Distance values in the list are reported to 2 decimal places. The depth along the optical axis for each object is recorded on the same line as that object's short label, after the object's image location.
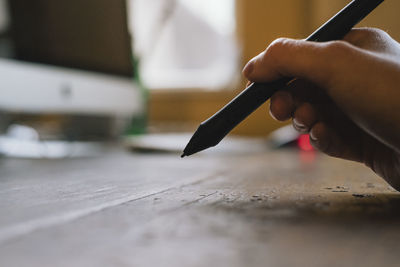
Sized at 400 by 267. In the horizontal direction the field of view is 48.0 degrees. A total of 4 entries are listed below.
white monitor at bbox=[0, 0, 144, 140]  0.90
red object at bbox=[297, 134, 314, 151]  1.22
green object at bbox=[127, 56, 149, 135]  1.60
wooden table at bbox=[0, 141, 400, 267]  0.20
